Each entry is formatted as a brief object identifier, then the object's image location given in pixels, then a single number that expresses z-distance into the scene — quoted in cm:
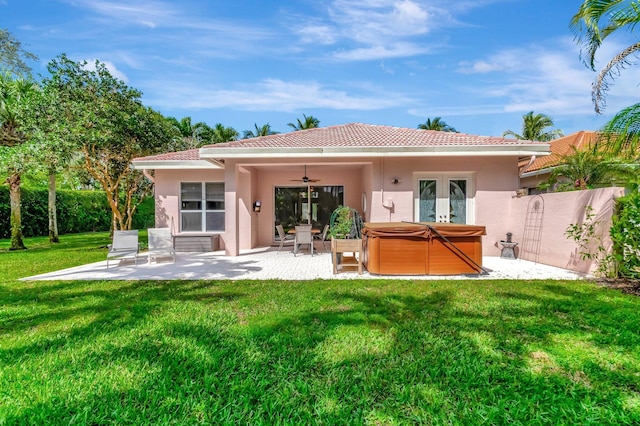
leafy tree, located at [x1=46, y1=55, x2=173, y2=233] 1397
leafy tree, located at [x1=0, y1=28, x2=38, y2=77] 2211
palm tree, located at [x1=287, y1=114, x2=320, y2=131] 3828
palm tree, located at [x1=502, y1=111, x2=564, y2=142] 3453
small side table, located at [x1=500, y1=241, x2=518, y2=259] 1143
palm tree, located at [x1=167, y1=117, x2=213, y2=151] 3796
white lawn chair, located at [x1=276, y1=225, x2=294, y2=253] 1319
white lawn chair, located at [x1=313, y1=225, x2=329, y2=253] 1674
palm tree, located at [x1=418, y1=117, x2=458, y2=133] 3956
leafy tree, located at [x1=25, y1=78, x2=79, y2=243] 1324
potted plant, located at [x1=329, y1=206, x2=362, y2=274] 893
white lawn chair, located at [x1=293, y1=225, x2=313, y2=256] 1222
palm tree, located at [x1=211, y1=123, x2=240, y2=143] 3903
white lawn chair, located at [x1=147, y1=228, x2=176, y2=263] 1073
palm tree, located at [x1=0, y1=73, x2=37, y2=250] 1321
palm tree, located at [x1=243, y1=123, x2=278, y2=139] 3962
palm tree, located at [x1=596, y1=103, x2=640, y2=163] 688
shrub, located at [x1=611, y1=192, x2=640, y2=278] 711
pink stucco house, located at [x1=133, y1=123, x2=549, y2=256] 1109
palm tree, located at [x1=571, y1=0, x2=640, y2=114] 695
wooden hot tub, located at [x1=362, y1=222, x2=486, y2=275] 853
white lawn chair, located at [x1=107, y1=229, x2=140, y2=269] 1004
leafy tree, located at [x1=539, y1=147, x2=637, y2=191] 1128
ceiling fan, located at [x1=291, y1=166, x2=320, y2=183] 1470
